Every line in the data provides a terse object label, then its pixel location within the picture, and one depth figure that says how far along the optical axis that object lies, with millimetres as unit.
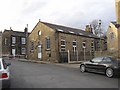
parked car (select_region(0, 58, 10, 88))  3926
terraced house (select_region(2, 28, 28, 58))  25116
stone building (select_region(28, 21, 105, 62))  14413
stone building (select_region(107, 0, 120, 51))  20723
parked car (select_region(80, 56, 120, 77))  6589
